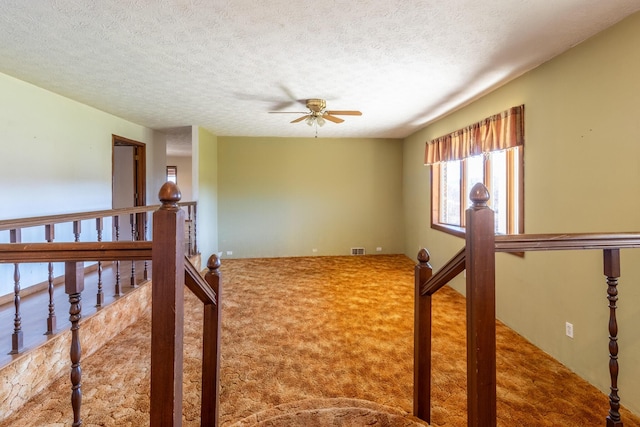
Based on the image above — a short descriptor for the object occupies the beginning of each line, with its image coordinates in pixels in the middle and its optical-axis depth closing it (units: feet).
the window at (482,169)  10.08
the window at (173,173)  34.14
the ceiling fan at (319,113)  12.14
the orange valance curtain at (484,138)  9.80
